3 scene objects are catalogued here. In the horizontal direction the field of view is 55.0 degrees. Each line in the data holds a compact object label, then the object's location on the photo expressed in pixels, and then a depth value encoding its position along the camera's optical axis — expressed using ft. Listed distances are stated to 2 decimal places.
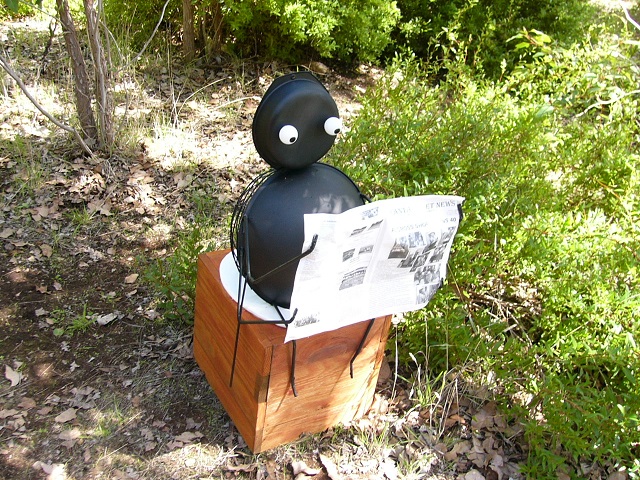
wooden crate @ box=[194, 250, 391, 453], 7.11
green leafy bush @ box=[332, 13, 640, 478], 7.92
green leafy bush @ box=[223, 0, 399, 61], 14.85
